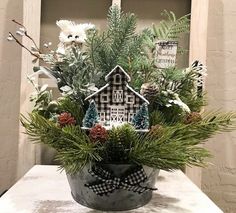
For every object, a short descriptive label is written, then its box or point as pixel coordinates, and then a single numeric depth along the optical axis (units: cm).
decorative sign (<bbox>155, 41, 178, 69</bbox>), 71
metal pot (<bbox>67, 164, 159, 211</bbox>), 65
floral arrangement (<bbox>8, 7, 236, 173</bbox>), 60
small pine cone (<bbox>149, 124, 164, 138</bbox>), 62
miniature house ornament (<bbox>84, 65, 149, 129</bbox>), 64
